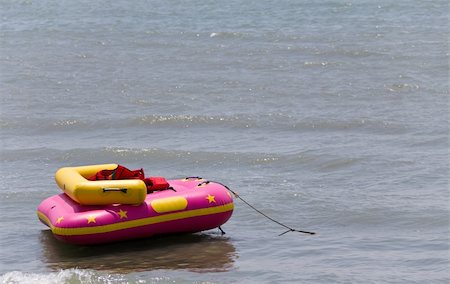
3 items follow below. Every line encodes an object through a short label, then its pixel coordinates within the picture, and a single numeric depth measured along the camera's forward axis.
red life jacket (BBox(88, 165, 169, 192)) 18.94
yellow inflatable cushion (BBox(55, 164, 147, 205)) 18.02
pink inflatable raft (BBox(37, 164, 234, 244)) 17.98
